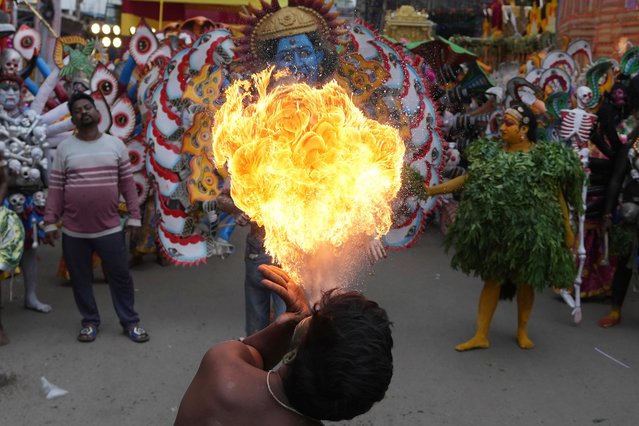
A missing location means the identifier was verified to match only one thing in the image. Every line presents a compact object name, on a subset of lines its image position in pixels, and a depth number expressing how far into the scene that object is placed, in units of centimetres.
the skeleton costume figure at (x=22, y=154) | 484
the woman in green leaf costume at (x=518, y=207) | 452
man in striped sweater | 448
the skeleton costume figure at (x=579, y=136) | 545
